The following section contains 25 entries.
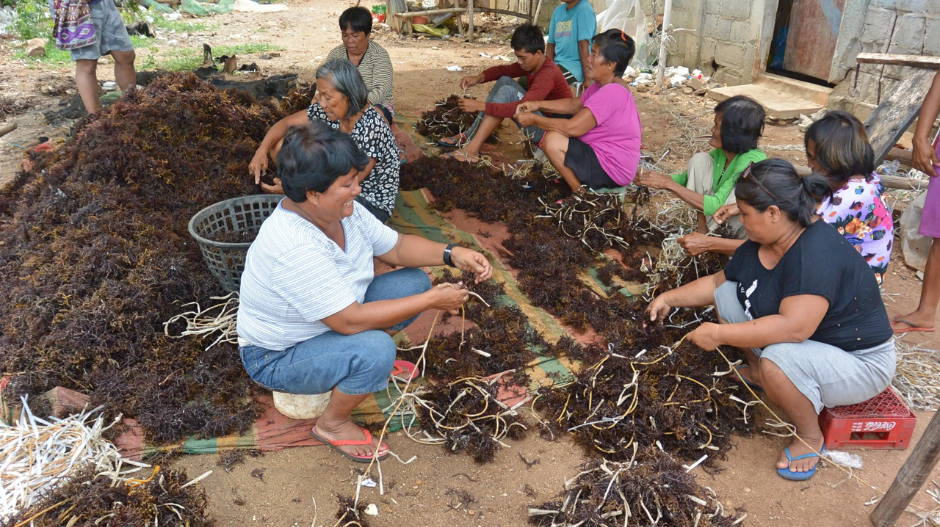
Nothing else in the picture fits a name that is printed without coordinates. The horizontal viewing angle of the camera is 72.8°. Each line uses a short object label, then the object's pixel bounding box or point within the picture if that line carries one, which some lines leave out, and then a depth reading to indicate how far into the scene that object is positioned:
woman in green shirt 3.52
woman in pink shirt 4.21
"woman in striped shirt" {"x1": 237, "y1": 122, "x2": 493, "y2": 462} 2.24
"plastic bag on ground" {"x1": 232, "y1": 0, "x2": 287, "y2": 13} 14.40
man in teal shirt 5.70
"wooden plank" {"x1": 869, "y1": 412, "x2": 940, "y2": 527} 2.07
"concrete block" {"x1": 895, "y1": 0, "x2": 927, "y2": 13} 5.45
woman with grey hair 3.35
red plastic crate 2.63
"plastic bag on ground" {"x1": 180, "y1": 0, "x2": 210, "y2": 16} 13.50
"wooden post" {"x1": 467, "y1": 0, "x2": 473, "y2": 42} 11.41
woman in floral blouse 2.87
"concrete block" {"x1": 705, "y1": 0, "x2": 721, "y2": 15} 7.80
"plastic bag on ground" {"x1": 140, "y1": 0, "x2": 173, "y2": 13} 13.05
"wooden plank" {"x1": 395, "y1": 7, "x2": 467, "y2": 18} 11.54
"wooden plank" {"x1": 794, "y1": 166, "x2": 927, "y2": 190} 4.29
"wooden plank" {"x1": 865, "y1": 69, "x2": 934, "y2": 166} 3.95
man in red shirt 5.12
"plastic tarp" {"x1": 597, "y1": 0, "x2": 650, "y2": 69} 8.49
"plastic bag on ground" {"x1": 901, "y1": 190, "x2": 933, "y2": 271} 4.16
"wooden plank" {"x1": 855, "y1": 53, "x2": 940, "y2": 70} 3.31
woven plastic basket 3.25
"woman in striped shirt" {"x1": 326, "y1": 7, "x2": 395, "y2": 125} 4.62
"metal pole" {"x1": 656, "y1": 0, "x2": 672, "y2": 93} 8.00
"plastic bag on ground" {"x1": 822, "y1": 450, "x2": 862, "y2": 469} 2.63
